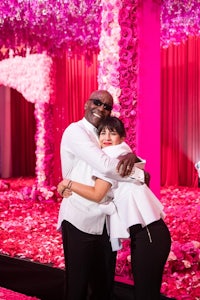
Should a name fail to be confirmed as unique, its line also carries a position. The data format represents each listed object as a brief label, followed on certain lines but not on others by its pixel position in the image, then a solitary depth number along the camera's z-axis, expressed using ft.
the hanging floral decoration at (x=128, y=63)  13.70
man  8.34
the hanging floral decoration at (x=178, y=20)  21.65
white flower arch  27.37
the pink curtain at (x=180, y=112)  31.24
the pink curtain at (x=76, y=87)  35.17
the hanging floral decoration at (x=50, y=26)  22.34
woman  7.99
